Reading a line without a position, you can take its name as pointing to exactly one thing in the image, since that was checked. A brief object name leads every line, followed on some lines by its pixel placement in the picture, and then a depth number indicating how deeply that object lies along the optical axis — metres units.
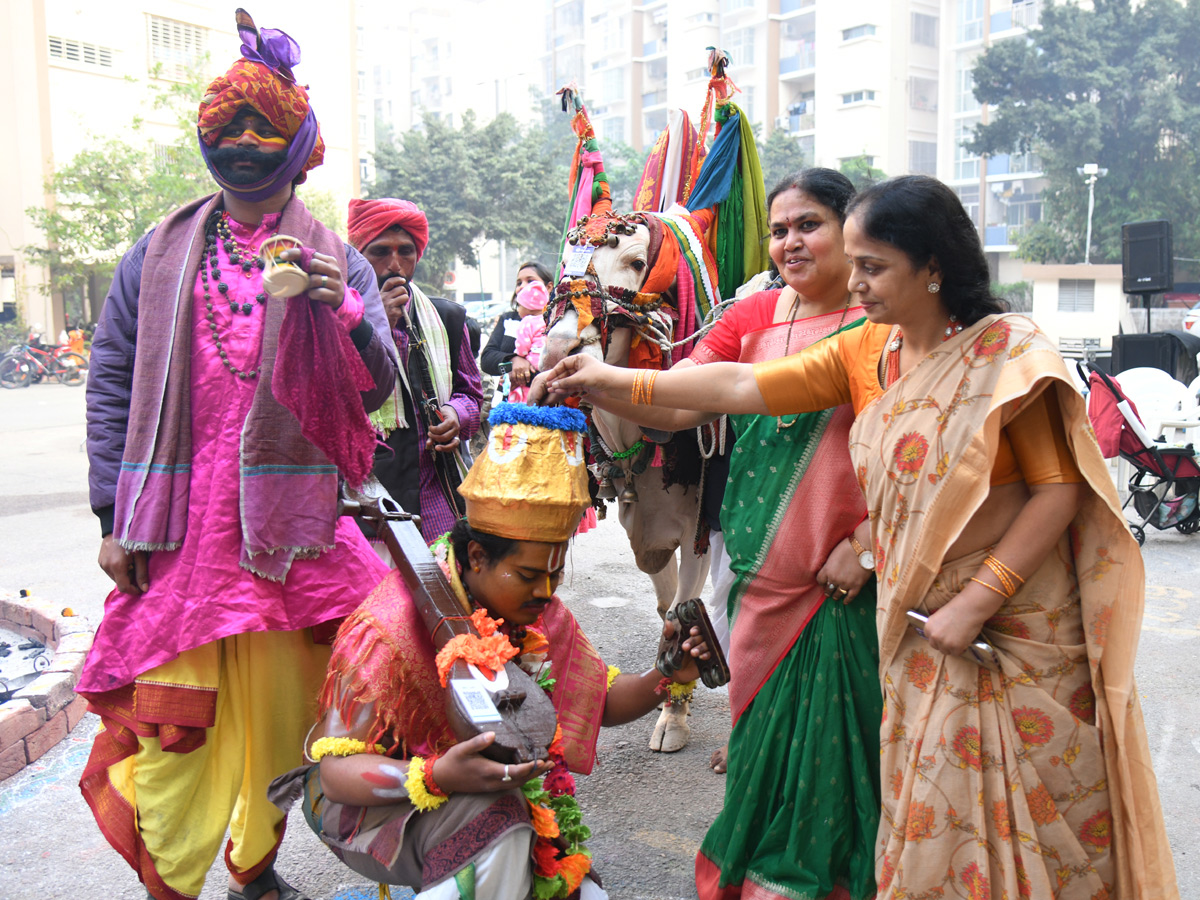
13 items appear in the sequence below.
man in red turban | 3.88
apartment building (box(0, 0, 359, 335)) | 32.94
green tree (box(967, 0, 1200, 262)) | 32.84
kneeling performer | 2.20
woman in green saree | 2.70
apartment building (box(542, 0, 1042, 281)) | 46.94
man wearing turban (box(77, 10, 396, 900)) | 2.69
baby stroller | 7.88
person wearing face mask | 8.19
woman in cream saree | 2.15
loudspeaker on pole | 13.07
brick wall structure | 3.92
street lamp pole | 31.53
